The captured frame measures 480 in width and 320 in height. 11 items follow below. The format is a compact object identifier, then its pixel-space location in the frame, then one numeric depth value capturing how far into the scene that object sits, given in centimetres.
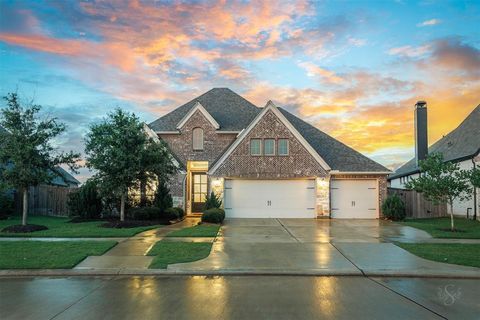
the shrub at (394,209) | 2419
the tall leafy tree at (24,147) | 1694
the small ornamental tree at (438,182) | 1853
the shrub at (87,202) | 2269
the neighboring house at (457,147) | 2592
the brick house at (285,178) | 2531
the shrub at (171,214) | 2228
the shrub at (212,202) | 2294
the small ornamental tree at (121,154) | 1902
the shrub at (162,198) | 2277
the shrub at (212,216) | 2028
